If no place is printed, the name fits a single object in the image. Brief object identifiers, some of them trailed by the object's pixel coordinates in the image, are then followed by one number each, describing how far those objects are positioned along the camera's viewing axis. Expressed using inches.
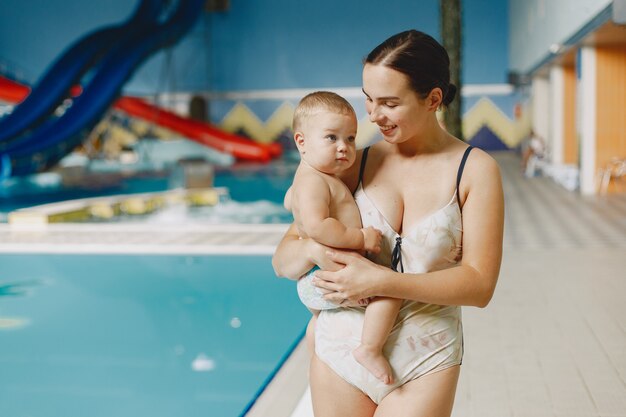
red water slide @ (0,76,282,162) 731.7
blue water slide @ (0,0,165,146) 510.3
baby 56.6
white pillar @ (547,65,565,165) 537.0
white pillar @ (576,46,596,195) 409.4
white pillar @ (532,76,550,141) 645.3
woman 55.1
